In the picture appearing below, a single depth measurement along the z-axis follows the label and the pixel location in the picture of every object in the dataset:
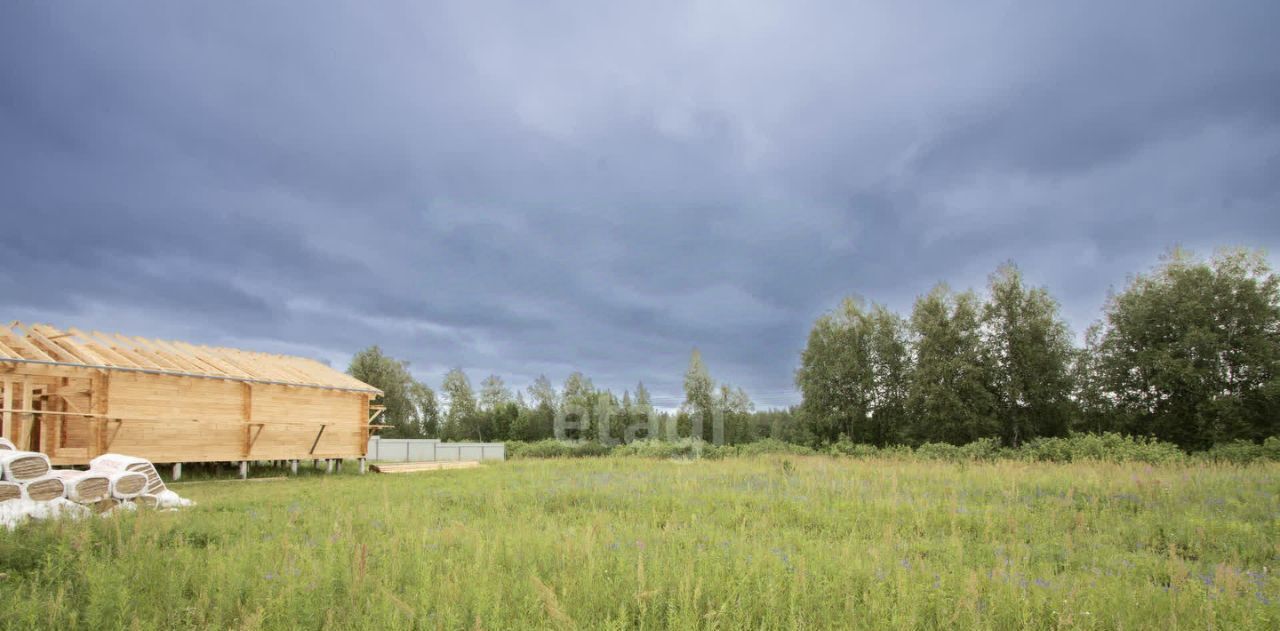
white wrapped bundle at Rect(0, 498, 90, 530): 7.94
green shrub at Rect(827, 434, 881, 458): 24.95
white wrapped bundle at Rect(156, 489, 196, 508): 11.74
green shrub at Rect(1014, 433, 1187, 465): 17.98
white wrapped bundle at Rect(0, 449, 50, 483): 10.02
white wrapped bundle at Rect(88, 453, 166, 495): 12.32
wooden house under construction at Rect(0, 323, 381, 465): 17.00
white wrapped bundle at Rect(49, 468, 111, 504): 10.91
